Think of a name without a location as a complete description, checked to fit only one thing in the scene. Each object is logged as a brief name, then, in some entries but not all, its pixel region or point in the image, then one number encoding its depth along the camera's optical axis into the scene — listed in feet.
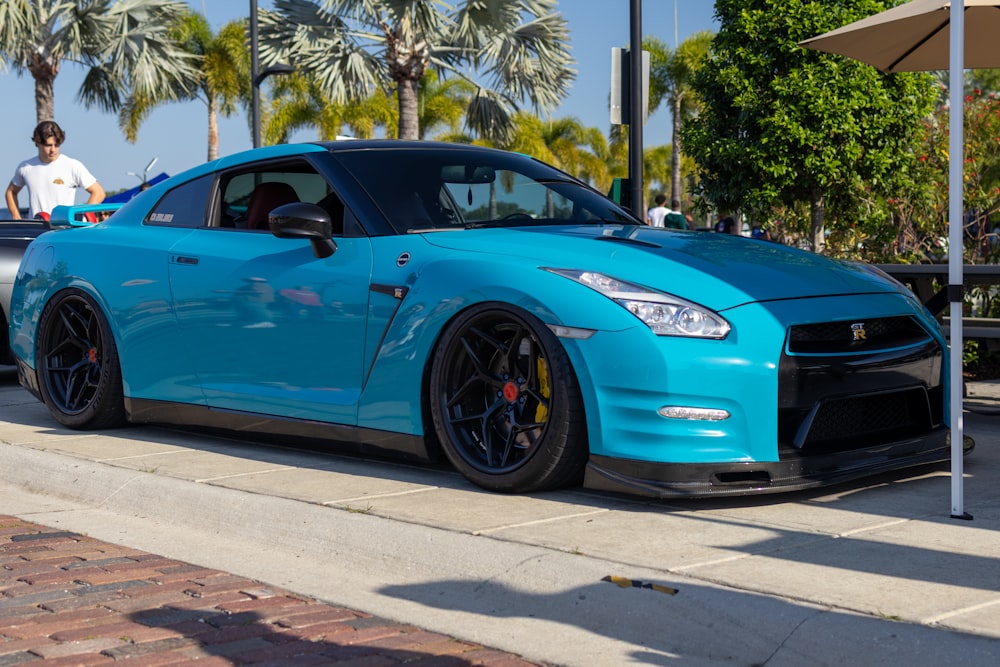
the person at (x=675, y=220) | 62.64
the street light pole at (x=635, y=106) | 31.60
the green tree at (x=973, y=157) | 46.19
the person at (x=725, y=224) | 66.64
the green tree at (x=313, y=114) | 156.66
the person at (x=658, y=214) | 69.15
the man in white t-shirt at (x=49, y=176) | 36.11
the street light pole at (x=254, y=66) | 73.97
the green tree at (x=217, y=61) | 162.50
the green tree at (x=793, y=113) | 43.09
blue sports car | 14.58
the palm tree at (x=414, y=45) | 82.23
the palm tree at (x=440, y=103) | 165.48
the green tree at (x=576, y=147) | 195.31
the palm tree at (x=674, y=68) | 163.32
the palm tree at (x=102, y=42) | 101.09
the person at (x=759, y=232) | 54.95
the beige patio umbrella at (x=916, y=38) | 22.36
